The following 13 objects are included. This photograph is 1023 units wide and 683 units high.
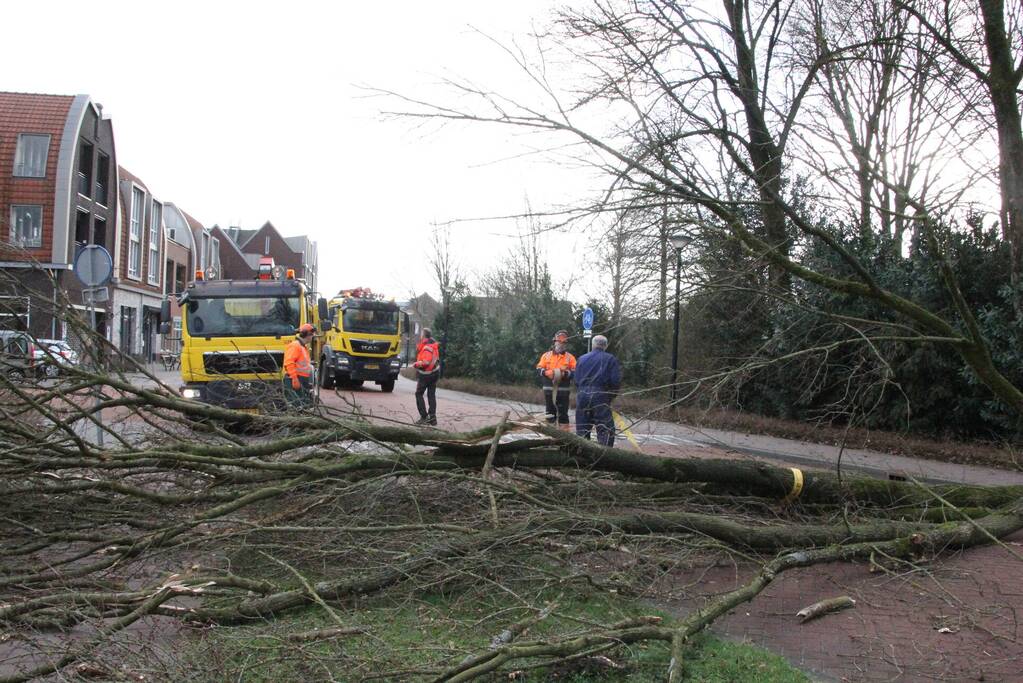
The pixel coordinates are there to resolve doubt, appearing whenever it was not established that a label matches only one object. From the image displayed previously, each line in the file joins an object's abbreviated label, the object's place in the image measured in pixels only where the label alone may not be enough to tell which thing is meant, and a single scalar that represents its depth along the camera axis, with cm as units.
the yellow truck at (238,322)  1324
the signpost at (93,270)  1082
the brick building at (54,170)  3294
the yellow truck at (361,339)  2598
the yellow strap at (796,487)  633
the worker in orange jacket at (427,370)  1386
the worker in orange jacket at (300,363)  989
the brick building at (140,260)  4219
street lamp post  714
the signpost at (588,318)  2240
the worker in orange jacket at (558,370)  1249
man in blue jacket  1009
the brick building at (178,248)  5331
